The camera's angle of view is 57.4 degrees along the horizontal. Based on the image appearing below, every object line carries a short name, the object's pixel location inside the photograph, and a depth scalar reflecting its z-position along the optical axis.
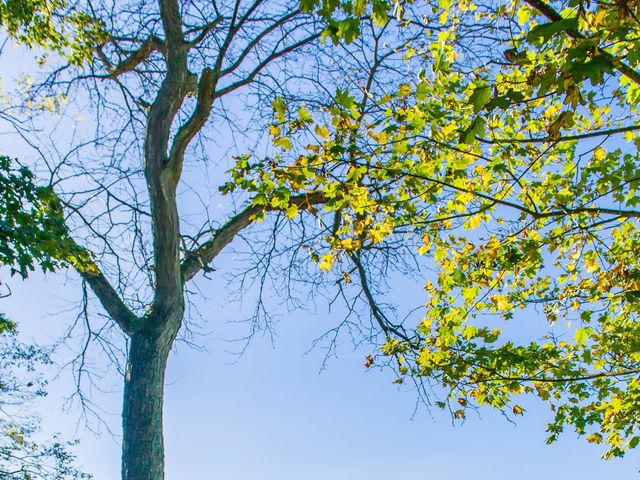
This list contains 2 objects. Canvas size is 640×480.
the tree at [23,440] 9.36
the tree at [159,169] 5.84
